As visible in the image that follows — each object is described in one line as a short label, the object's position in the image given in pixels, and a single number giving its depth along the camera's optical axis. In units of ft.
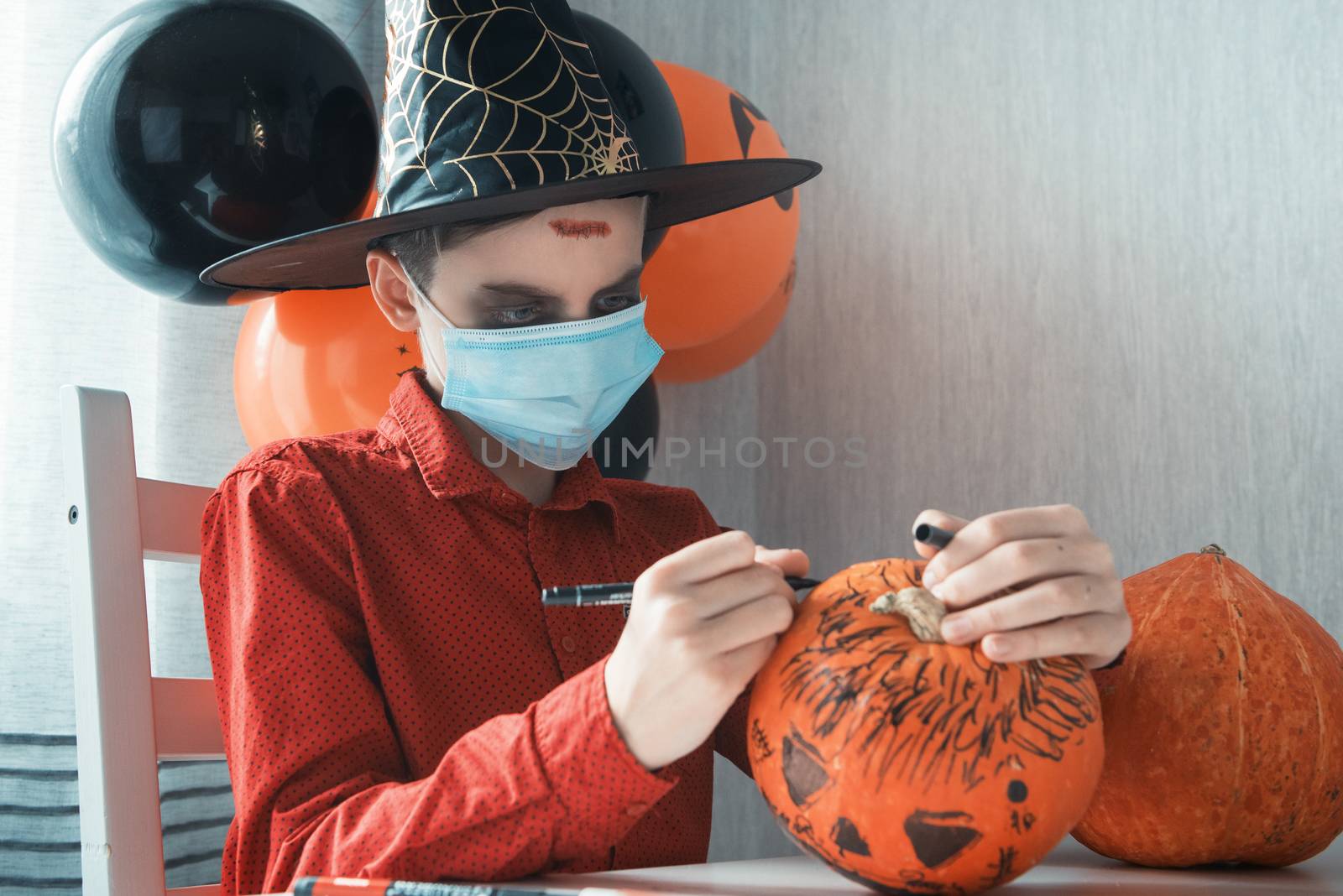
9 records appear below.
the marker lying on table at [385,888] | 1.84
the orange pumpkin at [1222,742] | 2.47
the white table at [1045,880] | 2.18
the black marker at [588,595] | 2.13
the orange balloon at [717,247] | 5.28
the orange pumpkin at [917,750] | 1.91
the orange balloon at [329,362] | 4.65
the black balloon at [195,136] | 4.19
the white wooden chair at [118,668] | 2.91
